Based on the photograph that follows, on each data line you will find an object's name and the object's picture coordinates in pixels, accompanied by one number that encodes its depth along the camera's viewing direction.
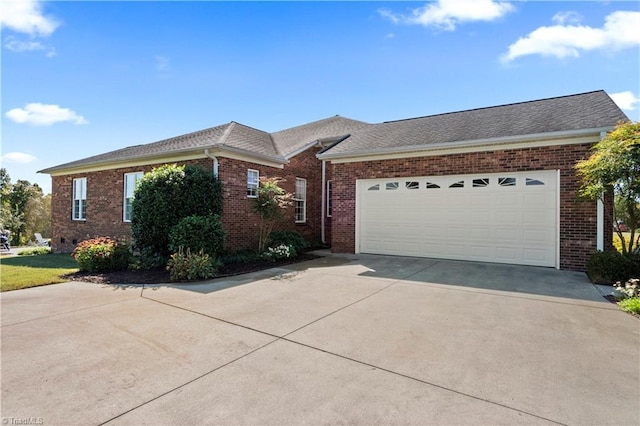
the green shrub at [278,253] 10.45
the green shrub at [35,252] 15.85
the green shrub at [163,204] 9.31
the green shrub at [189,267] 7.64
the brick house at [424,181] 8.44
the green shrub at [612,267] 6.41
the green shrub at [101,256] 8.62
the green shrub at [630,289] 5.44
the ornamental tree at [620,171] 6.27
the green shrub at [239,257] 9.88
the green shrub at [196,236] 8.61
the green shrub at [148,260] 9.20
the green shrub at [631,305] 4.97
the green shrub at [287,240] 11.73
